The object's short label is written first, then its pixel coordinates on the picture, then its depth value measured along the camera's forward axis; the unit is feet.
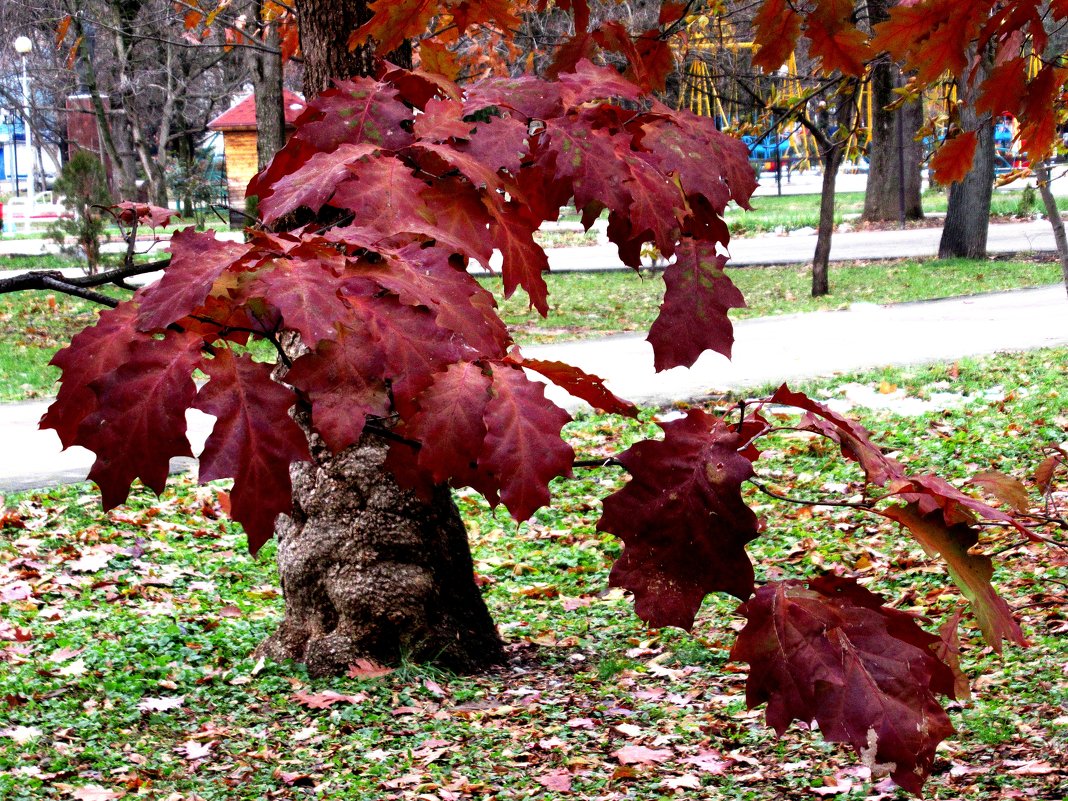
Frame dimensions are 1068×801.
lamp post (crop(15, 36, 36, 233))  76.66
